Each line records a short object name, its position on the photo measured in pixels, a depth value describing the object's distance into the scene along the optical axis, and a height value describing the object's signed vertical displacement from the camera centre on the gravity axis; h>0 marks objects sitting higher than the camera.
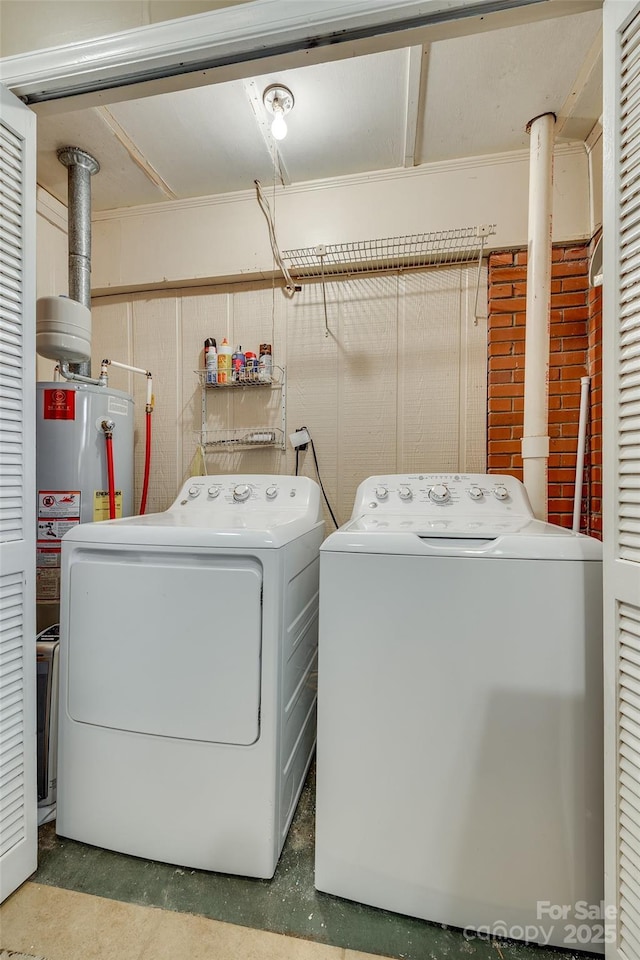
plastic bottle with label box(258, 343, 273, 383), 2.11 +0.55
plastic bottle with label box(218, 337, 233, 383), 2.15 +0.57
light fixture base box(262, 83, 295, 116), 1.60 +1.45
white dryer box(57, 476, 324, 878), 1.09 -0.60
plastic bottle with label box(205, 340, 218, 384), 2.17 +0.56
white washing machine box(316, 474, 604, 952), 0.96 -0.60
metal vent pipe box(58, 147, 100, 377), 1.96 +1.19
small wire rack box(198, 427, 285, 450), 2.19 +0.18
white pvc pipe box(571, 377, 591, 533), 1.79 +0.15
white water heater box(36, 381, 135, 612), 1.66 +0.02
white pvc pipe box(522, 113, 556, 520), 1.67 +0.69
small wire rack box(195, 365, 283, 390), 2.12 +0.47
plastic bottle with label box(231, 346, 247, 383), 2.13 +0.55
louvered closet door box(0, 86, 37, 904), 1.09 -0.07
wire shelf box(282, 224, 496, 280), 1.93 +1.05
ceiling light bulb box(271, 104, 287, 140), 1.61 +1.34
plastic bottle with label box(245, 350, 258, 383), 2.12 +0.52
